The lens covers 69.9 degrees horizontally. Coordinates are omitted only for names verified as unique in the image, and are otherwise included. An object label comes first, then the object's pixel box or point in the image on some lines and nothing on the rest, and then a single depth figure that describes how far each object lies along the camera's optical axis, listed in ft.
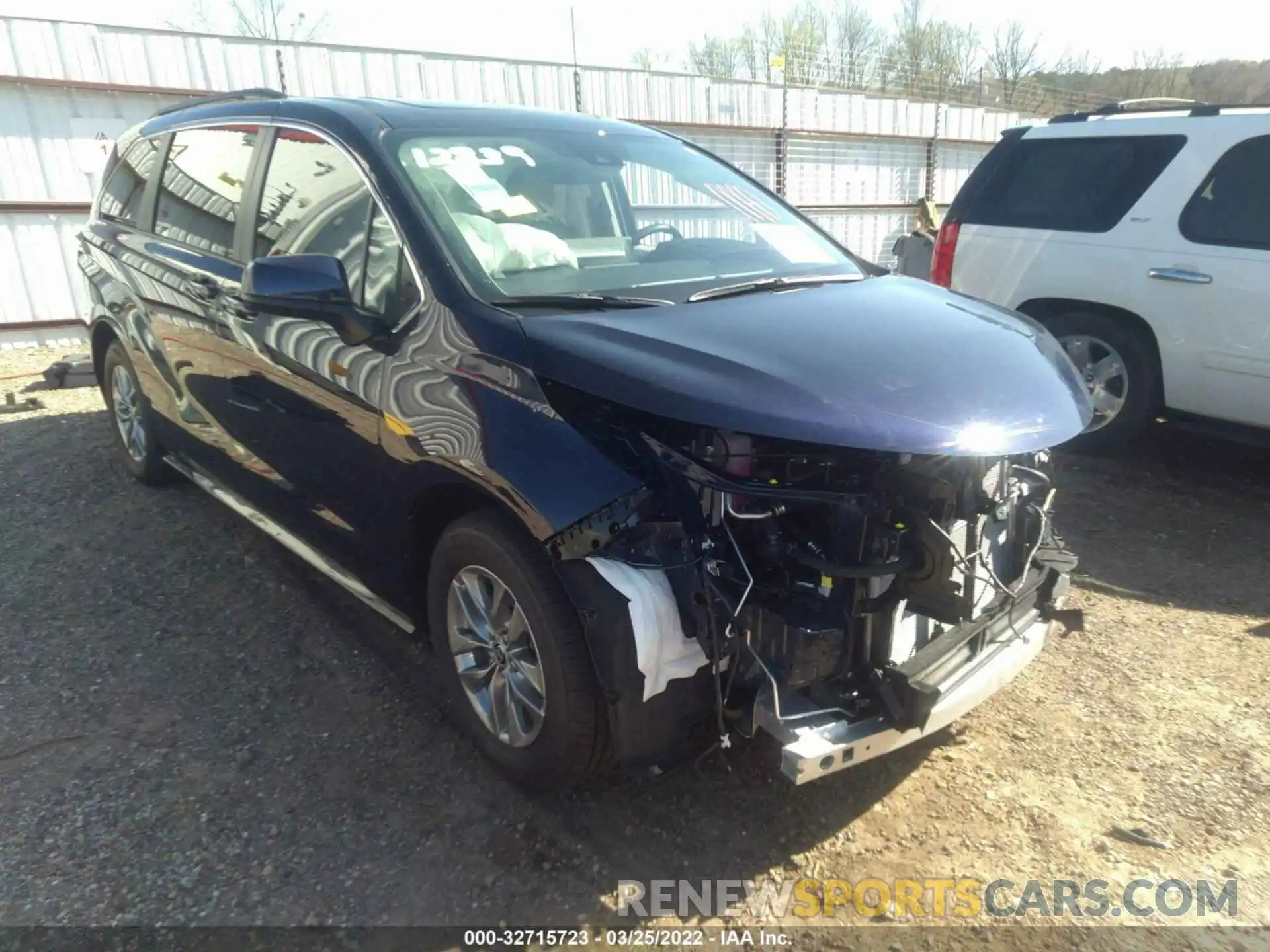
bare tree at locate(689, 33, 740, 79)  106.52
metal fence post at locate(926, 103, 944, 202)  55.77
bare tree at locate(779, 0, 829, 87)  55.47
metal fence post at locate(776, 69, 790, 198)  45.68
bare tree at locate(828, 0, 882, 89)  59.93
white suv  15.90
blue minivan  7.41
